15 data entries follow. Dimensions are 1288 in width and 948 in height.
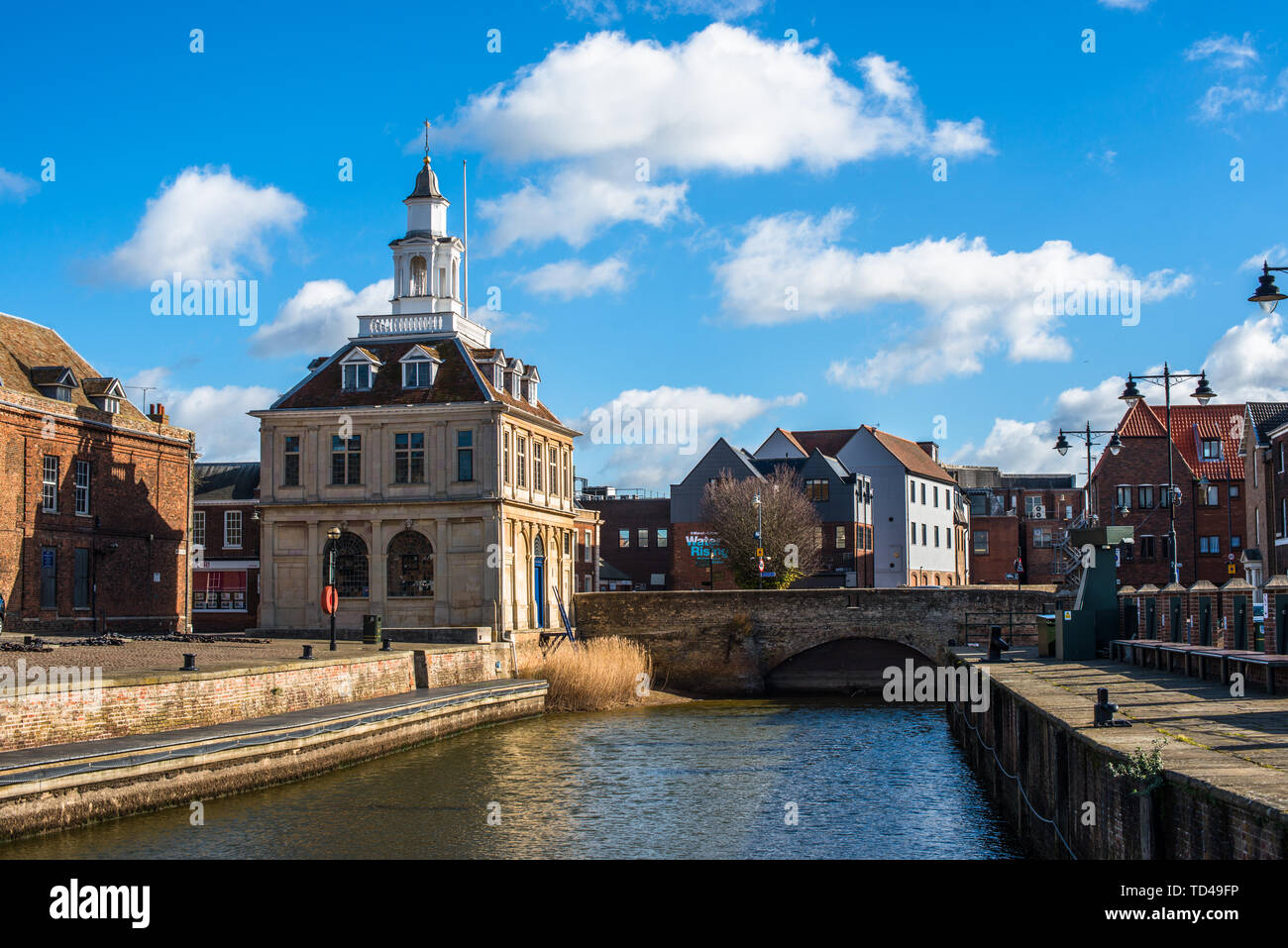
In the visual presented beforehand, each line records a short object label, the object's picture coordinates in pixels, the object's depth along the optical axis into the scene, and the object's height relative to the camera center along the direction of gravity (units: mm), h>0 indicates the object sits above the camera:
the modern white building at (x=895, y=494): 83500 +4104
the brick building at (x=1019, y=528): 99688 +2040
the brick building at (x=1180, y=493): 67781 +3131
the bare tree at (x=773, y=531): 68750 +1510
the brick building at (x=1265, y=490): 48750 +2361
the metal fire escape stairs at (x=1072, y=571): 35156 -721
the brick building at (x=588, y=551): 66438 +620
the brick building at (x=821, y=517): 77562 +2475
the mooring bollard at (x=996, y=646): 34825 -2488
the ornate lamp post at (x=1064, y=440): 41719 +3741
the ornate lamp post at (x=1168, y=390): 32969 +4349
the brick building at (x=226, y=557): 55594 +468
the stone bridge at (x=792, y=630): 50219 -2861
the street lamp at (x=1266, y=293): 19797 +3957
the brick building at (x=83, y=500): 40719 +2429
